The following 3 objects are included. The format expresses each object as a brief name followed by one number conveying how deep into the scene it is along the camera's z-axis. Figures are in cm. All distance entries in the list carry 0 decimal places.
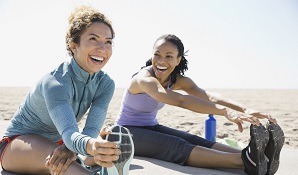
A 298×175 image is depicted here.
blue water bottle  462
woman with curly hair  221
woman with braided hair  299
